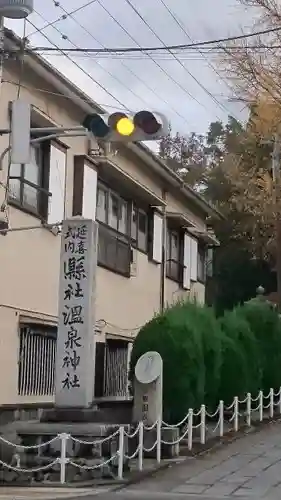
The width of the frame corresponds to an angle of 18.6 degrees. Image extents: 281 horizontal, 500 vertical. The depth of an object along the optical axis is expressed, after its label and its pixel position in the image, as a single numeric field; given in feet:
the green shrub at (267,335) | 80.79
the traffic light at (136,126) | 39.93
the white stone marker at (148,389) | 51.11
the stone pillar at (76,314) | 47.01
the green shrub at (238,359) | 68.95
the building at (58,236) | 56.13
